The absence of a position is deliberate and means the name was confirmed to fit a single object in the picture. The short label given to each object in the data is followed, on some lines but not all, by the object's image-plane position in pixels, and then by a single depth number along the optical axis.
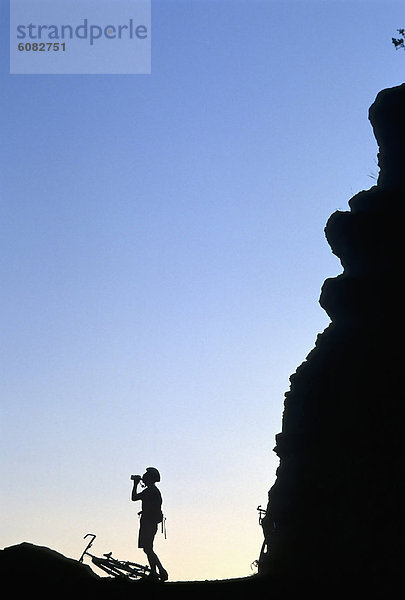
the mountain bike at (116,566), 17.53
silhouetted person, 19.94
